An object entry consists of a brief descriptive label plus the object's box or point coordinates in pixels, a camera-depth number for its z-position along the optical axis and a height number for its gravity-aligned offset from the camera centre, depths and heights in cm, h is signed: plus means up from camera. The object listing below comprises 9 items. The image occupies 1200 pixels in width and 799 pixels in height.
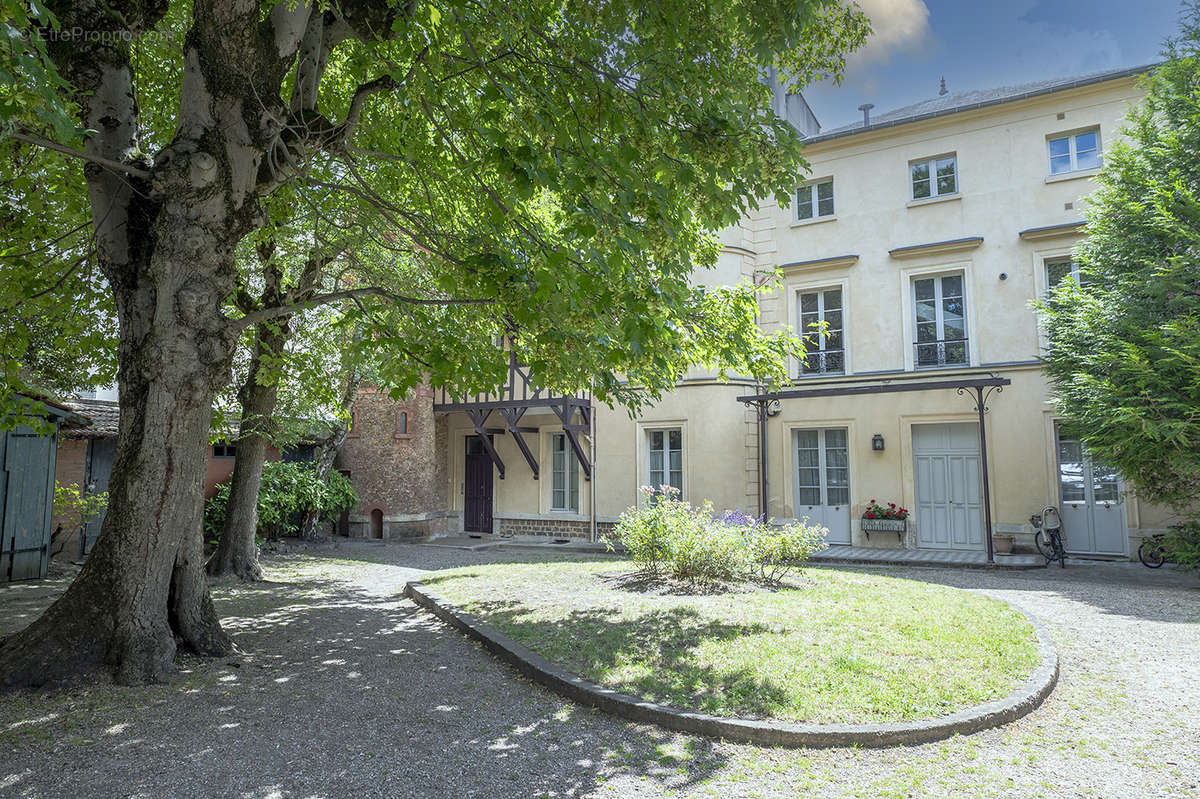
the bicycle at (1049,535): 1197 -97
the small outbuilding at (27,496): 1035 -24
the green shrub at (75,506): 1188 -44
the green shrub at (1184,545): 1011 -96
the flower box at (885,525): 1407 -93
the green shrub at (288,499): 1541 -45
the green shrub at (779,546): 896 -85
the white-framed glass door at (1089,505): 1282 -50
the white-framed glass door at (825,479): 1506 -1
